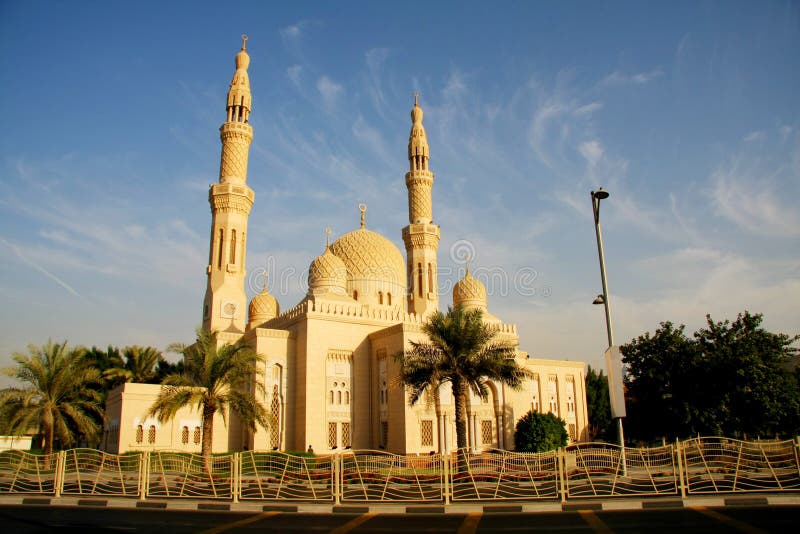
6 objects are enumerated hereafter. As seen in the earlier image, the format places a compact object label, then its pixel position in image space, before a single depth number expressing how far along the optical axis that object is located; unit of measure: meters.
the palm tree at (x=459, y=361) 22.38
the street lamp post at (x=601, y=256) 15.57
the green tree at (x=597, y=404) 43.00
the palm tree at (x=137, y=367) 36.47
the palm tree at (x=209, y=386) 20.86
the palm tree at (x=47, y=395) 23.53
